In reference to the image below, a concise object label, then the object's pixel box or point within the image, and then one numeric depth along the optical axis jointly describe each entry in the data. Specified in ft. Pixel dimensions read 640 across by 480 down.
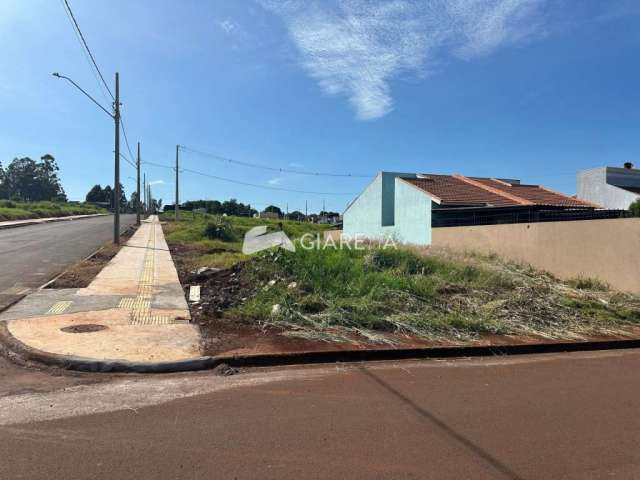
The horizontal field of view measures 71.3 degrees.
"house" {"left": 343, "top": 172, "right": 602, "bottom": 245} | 67.24
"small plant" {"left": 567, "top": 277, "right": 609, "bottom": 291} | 34.77
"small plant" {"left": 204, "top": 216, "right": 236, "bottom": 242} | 90.36
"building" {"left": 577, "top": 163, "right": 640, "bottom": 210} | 101.24
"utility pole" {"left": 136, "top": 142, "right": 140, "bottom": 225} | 112.88
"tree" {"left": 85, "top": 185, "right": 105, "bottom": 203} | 413.39
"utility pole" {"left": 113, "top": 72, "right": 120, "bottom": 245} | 64.28
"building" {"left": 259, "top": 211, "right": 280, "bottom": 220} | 297.53
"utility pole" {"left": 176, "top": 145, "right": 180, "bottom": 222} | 137.06
